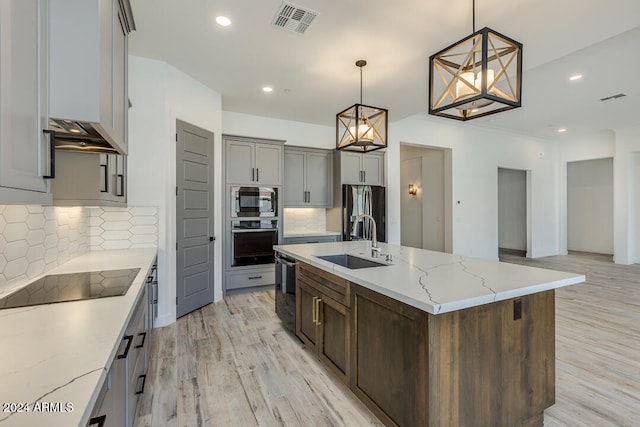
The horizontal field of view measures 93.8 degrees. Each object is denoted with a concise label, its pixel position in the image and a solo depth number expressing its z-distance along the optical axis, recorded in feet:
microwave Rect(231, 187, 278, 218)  14.64
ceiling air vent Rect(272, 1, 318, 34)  7.88
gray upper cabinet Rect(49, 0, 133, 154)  3.53
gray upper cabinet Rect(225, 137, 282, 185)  14.69
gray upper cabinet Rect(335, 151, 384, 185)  17.30
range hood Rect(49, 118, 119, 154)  3.92
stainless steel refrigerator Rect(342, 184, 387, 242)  16.85
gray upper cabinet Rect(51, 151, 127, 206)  6.13
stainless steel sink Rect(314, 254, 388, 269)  8.55
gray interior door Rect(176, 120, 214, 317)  11.46
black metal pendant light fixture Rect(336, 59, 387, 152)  9.70
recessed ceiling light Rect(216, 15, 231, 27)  8.28
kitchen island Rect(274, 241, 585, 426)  4.53
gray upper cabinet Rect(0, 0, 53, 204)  2.59
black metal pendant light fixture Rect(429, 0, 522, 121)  5.36
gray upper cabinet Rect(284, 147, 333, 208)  16.87
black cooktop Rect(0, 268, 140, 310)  4.52
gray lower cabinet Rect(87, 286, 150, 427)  2.89
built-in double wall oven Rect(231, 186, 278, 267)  14.60
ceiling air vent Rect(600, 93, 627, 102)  15.30
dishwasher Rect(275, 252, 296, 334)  9.61
